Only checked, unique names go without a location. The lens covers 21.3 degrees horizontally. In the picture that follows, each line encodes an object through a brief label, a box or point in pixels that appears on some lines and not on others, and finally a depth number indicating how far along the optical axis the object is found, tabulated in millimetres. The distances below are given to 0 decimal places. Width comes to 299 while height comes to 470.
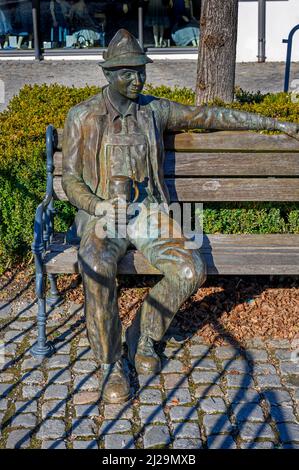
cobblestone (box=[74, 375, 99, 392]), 4699
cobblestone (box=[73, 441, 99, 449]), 4125
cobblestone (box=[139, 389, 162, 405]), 4547
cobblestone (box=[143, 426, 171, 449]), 4145
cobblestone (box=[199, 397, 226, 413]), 4465
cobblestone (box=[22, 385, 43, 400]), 4613
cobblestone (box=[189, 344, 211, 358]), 5117
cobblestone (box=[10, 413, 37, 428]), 4320
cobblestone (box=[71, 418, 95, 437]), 4246
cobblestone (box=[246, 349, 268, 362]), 5062
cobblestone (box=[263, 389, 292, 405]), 4566
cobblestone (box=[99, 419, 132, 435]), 4258
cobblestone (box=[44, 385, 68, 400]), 4605
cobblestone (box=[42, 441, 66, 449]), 4129
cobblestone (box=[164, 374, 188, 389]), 4723
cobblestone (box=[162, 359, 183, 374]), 4906
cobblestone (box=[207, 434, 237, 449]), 4129
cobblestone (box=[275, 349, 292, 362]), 5060
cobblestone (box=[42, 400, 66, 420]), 4418
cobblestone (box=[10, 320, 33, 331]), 5477
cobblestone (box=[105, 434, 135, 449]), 4137
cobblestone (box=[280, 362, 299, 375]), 4895
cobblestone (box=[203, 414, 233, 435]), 4266
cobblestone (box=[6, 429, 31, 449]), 4137
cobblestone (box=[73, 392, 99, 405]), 4551
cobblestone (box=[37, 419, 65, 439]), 4223
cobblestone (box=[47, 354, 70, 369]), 4953
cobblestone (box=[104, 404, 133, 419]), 4398
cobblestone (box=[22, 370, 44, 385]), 4766
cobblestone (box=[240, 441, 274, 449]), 4129
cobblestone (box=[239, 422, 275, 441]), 4215
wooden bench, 5492
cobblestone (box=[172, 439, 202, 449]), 4125
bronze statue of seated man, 4613
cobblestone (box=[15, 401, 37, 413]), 4465
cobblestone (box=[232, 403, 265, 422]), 4383
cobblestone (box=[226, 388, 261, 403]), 4578
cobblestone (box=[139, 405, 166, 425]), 4359
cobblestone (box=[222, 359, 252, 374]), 4906
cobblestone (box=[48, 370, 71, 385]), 4762
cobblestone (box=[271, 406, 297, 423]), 4371
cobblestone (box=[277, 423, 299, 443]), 4199
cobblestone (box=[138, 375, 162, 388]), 4723
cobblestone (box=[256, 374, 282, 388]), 4746
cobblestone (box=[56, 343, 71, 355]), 5129
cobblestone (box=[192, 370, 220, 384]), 4781
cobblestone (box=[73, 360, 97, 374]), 4891
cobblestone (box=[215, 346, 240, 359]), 5094
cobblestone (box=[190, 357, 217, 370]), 4953
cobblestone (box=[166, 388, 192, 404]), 4555
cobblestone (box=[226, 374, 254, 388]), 4742
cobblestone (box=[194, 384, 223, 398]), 4625
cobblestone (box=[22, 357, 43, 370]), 4949
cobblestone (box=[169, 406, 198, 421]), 4383
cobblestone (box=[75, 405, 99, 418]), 4426
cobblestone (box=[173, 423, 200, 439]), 4223
